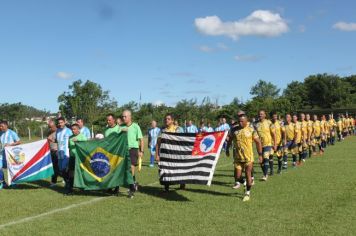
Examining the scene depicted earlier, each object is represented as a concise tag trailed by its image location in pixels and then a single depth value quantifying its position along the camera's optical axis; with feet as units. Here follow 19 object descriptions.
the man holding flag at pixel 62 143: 43.29
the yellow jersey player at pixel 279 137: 49.56
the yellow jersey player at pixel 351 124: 137.00
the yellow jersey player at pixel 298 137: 58.39
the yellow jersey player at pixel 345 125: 127.34
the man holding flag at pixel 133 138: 37.37
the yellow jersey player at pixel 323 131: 80.79
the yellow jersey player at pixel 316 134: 73.09
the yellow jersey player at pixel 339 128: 118.11
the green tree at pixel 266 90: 408.26
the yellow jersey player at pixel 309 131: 67.47
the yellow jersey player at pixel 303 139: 61.87
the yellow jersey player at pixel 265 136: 46.60
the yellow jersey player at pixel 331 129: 96.52
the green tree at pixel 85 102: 180.75
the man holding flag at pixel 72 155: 39.03
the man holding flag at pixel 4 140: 44.16
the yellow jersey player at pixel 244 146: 35.55
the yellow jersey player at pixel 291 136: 58.18
